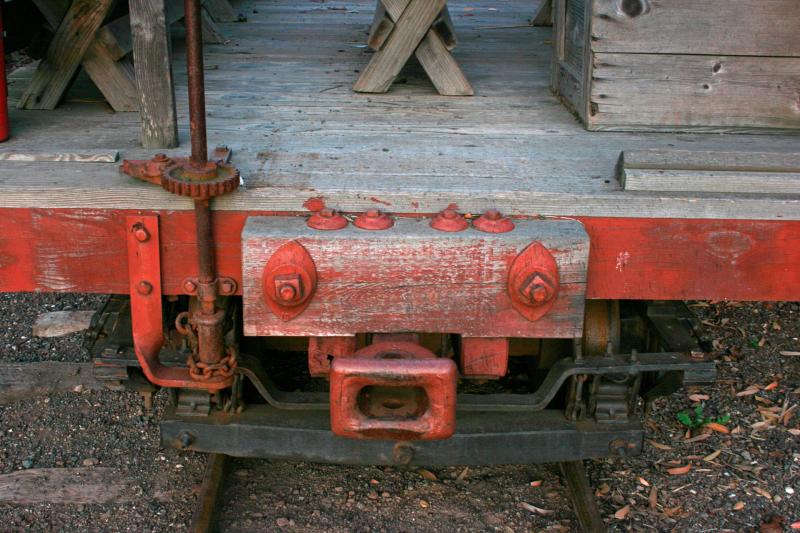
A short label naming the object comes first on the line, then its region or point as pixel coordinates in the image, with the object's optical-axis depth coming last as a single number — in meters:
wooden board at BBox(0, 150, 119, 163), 2.75
